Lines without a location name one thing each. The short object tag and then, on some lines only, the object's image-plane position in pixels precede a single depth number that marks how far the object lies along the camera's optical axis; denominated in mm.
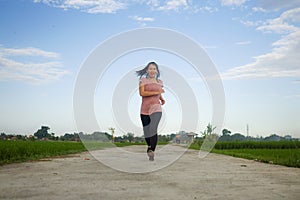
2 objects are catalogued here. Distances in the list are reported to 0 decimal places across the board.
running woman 6812
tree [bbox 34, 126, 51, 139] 60000
